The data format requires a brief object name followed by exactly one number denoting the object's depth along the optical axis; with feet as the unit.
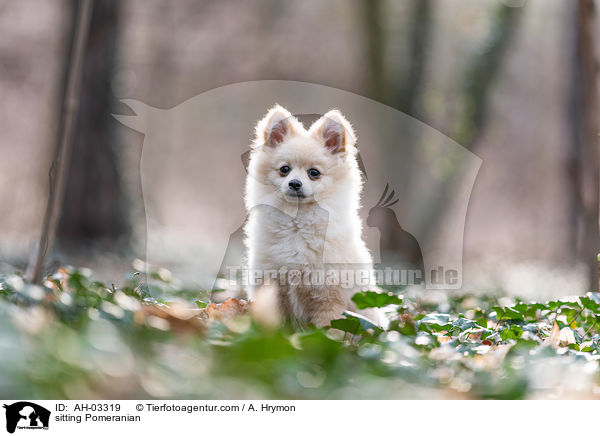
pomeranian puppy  9.20
